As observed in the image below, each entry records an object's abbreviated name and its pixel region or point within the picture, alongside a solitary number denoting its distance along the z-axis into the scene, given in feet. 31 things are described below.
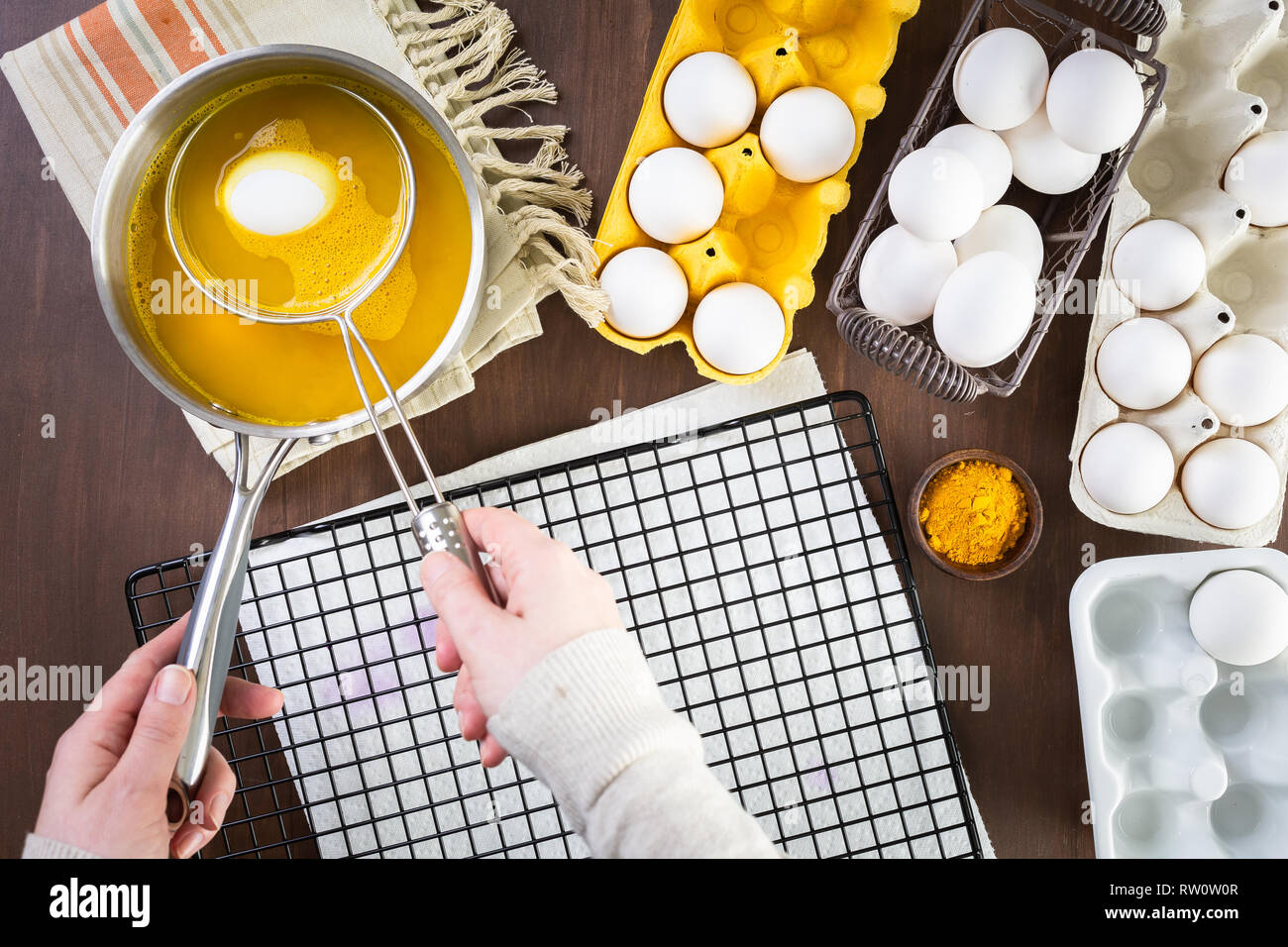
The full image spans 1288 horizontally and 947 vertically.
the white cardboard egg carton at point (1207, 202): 2.23
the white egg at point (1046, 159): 2.16
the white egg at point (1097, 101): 2.00
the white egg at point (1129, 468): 2.18
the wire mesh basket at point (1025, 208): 2.09
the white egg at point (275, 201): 1.98
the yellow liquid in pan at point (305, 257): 2.00
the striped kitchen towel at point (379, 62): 2.32
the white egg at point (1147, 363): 2.18
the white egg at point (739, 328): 2.17
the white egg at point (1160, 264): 2.20
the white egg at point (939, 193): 2.03
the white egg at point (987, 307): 2.02
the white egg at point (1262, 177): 2.21
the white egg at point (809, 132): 2.18
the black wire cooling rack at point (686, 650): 2.30
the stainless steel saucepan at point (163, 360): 1.83
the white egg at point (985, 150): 2.13
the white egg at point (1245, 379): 2.19
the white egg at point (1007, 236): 2.20
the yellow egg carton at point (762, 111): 2.23
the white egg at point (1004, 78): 2.08
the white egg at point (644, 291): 2.17
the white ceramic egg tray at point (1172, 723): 2.21
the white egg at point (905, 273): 2.15
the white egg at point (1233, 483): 2.17
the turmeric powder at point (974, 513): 2.36
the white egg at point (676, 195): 2.17
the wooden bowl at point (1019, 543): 2.36
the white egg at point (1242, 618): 2.17
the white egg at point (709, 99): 2.18
